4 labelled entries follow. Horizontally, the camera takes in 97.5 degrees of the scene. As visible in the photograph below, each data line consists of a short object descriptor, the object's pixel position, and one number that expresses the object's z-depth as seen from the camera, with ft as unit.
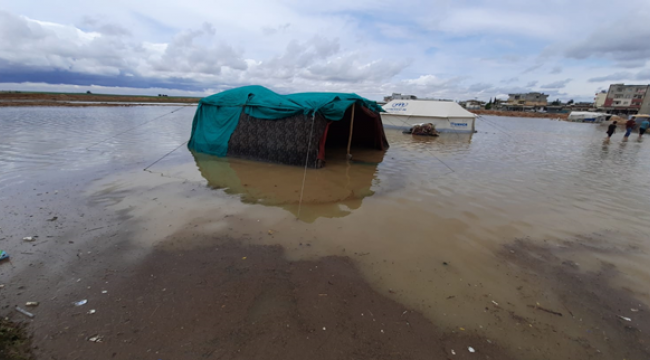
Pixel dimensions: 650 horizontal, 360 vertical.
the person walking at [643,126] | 71.34
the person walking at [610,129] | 63.81
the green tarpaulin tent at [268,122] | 27.66
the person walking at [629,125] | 65.89
